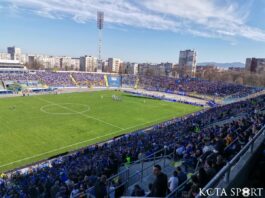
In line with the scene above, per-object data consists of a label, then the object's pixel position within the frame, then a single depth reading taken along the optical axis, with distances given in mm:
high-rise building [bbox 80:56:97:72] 175138
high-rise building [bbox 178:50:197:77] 139688
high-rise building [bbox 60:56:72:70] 183625
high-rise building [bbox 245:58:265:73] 134812
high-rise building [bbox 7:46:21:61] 178900
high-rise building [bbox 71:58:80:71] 193025
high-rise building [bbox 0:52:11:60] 168350
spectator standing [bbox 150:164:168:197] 5523
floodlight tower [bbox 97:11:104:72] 91188
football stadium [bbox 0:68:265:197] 9547
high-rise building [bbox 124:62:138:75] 164375
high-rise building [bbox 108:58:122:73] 181850
